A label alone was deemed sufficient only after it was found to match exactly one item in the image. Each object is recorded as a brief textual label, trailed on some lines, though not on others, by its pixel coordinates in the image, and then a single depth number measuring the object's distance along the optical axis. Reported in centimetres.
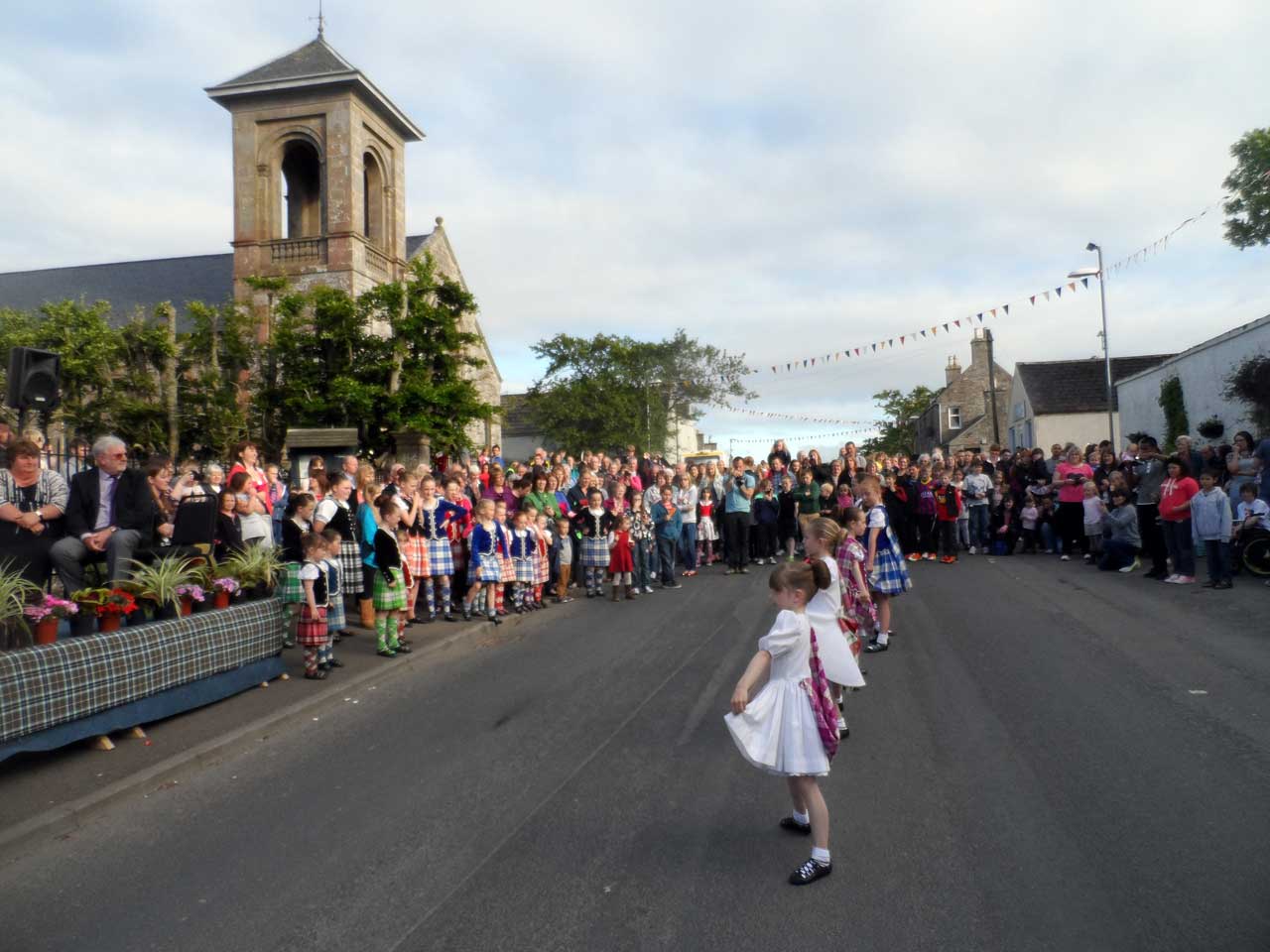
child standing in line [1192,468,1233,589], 1235
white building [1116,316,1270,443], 1995
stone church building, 3444
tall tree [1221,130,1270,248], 3375
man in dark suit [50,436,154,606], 764
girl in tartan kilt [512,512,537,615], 1256
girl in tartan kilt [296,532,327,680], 844
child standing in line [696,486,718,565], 1722
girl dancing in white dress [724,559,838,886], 431
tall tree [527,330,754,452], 5225
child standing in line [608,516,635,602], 1395
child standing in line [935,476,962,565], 1742
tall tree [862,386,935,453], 7994
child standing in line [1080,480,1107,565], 1622
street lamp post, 2398
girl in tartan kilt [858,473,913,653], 888
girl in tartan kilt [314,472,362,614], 945
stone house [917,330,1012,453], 6494
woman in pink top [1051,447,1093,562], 1706
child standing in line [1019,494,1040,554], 1805
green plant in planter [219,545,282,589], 838
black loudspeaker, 870
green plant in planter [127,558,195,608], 727
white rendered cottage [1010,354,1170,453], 4297
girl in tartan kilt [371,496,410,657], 942
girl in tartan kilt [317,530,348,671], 870
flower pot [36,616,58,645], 637
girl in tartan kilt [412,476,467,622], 1158
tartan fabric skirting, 572
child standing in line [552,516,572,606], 1428
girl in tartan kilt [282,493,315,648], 973
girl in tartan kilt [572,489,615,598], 1420
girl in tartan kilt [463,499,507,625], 1186
